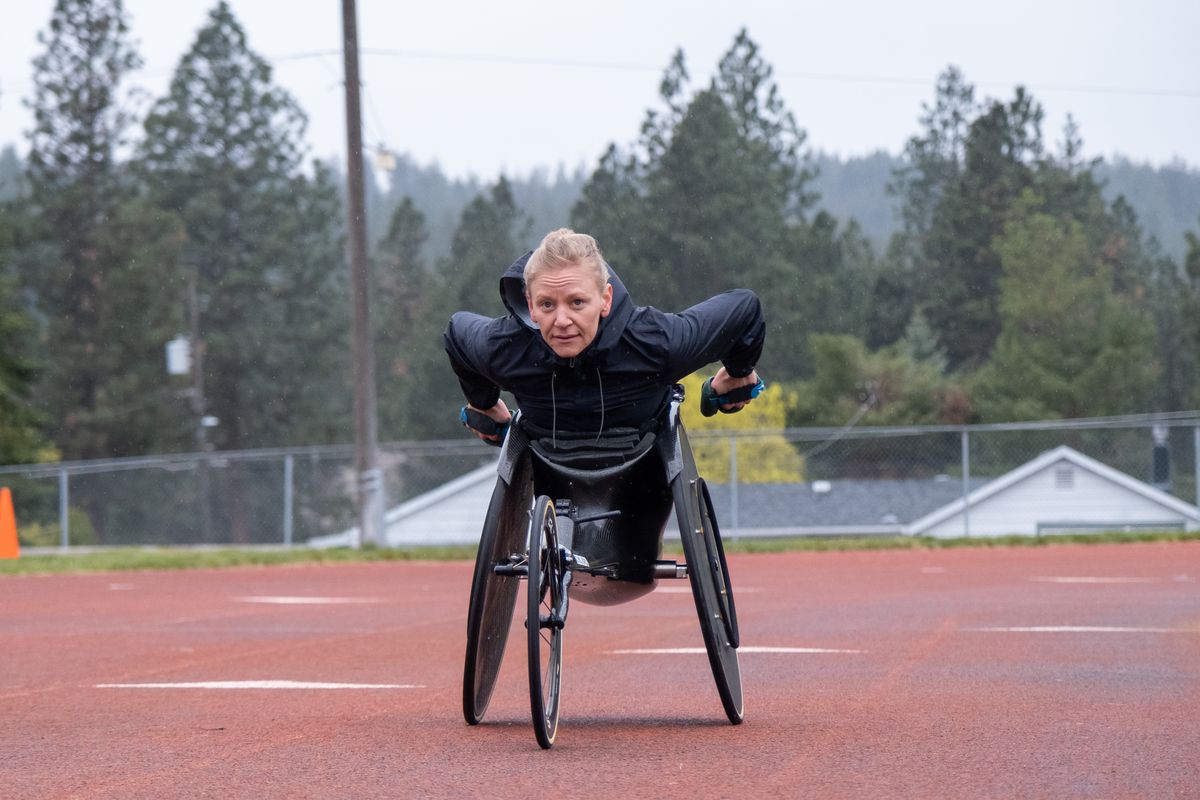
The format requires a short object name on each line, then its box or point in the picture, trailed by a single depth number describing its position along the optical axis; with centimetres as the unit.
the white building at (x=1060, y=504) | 3083
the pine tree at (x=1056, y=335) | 6988
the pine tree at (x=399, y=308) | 7794
